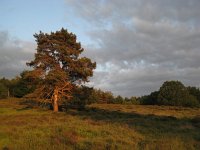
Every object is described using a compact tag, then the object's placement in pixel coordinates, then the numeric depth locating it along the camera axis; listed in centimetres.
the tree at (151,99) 4902
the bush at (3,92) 4921
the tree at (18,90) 4919
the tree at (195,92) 5172
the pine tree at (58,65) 2366
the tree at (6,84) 5182
